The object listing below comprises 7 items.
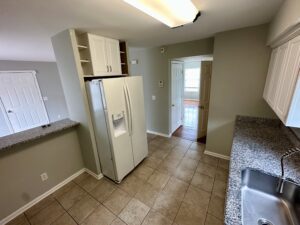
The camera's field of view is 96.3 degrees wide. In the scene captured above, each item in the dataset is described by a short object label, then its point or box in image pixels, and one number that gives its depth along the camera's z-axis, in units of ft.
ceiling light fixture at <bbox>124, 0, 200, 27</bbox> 3.88
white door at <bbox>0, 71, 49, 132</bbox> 12.82
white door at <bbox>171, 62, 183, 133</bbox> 11.55
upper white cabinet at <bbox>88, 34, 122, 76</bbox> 6.75
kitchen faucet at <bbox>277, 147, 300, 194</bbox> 3.70
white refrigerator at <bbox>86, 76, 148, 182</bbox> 6.26
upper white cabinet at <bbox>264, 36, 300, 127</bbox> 3.37
